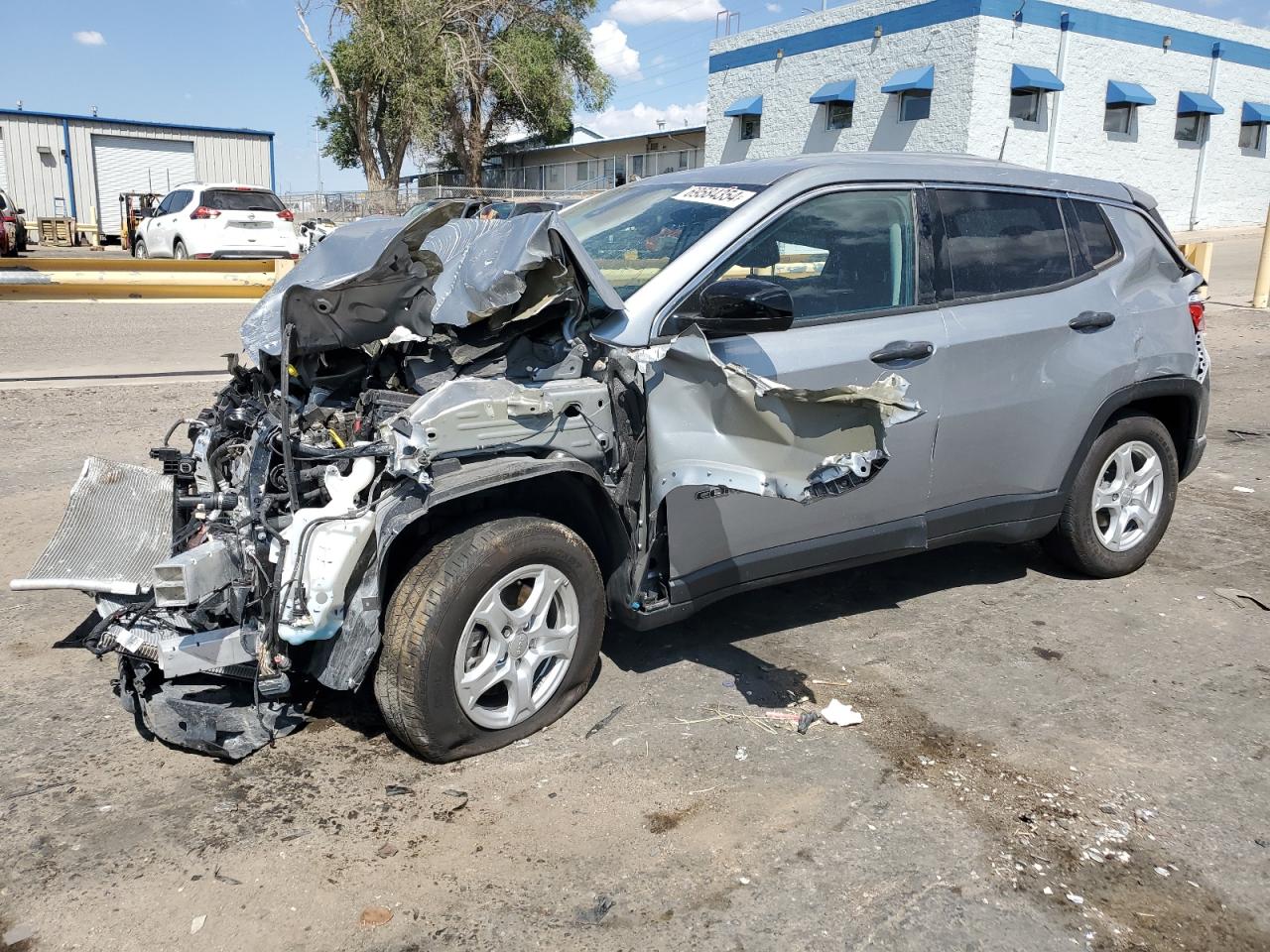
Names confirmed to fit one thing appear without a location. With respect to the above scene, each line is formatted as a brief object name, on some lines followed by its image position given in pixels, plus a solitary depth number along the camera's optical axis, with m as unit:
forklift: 29.62
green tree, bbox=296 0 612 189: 34.97
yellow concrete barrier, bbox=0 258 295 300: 8.53
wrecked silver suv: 3.18
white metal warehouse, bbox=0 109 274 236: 39.19
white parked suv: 19.41
